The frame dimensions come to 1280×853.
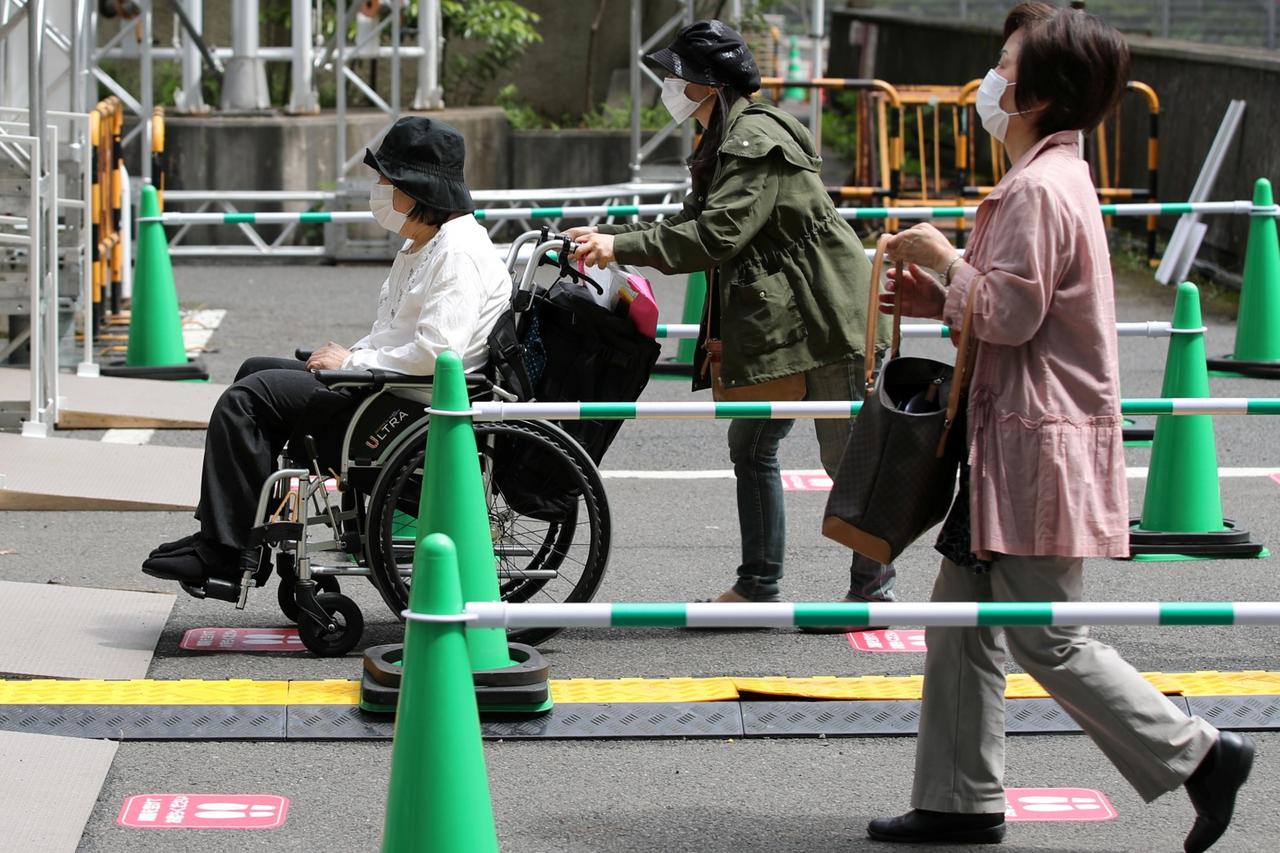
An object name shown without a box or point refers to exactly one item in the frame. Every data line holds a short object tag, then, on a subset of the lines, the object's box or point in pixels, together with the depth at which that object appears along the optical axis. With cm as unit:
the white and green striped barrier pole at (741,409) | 909
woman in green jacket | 1015
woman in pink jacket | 701
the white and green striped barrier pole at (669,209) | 1817
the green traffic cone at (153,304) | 1850
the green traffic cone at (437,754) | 631
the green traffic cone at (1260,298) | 1842
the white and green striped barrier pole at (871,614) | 612
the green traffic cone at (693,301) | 1997
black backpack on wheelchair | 1005
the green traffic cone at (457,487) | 852
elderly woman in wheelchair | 990
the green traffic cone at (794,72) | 6087
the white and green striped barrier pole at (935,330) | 1307
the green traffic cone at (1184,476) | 1260
